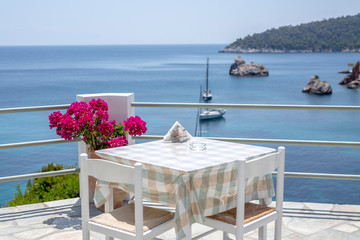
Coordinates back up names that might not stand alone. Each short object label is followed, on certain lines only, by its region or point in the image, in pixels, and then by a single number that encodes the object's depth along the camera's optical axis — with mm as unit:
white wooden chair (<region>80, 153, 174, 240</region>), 2498
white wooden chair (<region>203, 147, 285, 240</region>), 2590
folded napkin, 3410
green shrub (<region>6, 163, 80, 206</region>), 6592
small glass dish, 3139
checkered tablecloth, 2619
